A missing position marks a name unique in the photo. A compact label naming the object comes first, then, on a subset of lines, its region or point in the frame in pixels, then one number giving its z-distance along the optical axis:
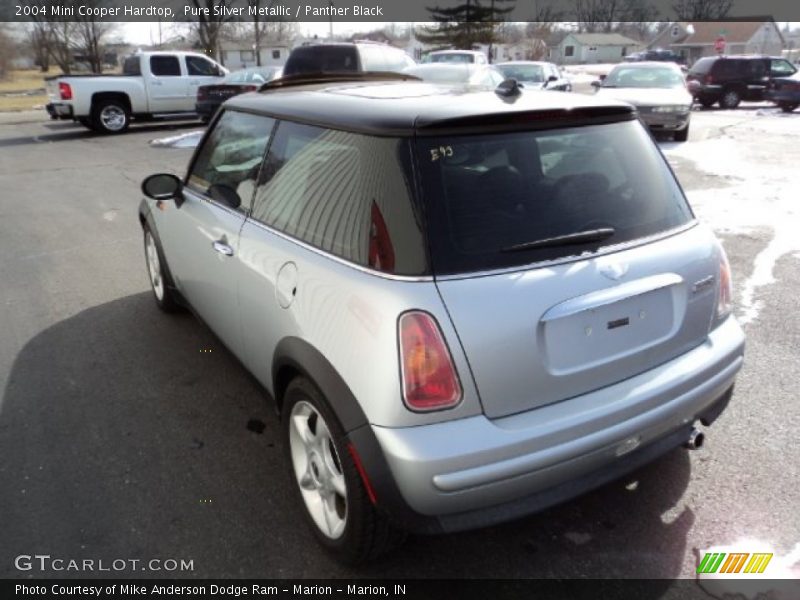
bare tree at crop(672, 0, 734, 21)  87.81
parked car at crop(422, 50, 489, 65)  18.34
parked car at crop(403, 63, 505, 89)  13.12
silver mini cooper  1.95
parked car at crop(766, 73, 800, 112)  20.11
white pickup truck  16.17
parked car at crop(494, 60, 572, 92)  16.45
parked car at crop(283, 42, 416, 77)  12.69
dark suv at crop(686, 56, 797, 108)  21.00
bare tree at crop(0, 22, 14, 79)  43.62
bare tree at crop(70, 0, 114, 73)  41.19
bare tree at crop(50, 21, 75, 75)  42.48
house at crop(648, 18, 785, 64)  77.19
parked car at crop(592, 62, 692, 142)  12.64
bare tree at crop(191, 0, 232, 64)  39.16
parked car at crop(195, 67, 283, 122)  15.95
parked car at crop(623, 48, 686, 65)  54.64
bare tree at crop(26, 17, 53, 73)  45.17
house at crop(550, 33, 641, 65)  89.25
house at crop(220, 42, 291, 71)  73.09
